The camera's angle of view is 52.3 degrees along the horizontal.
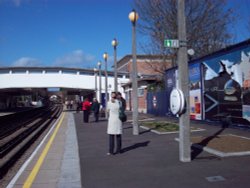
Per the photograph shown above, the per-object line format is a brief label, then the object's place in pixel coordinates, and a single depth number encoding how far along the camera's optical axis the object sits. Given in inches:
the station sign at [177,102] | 219.1
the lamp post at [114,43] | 548.3
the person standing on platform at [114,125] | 265.6
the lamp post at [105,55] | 706.0
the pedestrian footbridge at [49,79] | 1537.3
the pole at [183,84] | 222.4
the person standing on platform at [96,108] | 660.5
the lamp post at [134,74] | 406.9
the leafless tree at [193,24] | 796.0
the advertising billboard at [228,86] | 384.8
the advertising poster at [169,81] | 651.9
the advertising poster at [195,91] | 512.4
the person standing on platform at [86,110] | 653.3
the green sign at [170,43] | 224.6
